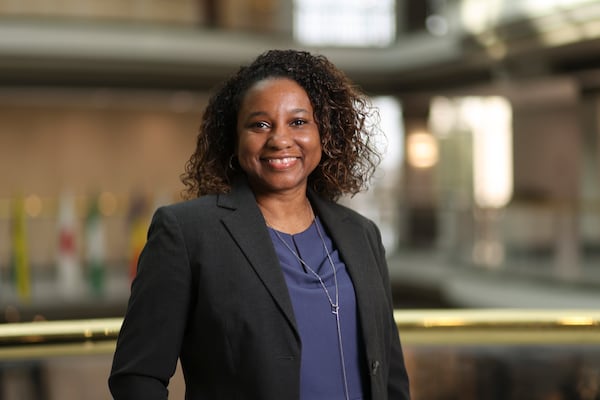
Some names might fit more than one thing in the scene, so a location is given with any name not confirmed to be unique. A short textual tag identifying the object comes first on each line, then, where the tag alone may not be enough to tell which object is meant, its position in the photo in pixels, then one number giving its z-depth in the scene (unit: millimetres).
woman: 1977
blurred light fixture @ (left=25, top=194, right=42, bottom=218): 19094
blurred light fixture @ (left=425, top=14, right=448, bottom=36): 20580
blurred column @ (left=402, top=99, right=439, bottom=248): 21672
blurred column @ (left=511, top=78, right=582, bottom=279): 18891
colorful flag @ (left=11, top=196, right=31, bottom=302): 13928
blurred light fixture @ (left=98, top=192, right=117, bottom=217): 18828
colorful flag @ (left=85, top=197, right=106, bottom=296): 14422
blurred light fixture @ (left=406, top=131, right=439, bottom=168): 21781
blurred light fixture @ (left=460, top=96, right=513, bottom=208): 24438
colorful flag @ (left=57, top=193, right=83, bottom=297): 14391
